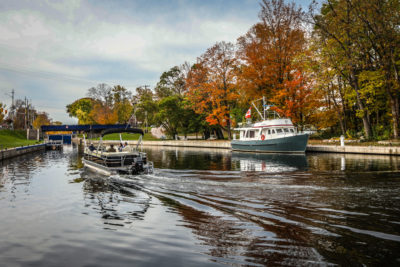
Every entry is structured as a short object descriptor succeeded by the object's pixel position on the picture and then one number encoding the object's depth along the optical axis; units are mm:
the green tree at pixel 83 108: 88375
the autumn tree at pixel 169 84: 71438
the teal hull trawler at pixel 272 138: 28656
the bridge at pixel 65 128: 60738
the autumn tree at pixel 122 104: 84288
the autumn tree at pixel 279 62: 35125
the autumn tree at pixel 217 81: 43094
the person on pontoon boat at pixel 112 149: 17844
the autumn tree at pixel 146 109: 68250
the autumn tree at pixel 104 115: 82106
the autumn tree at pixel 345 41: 27609
